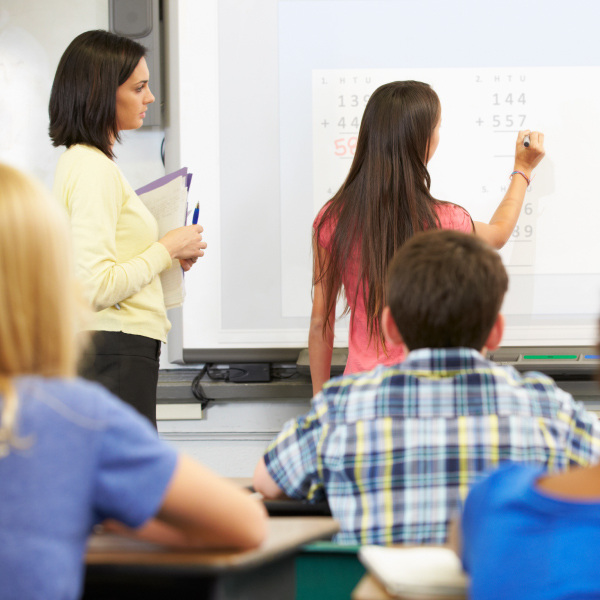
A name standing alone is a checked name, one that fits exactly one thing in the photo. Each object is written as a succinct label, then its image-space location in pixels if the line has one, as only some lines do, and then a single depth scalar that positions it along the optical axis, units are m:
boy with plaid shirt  3.33
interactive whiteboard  4.64
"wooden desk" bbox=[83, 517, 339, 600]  2.43
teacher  3.95
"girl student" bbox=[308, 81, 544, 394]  4.01
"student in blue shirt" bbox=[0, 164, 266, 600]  2.39
